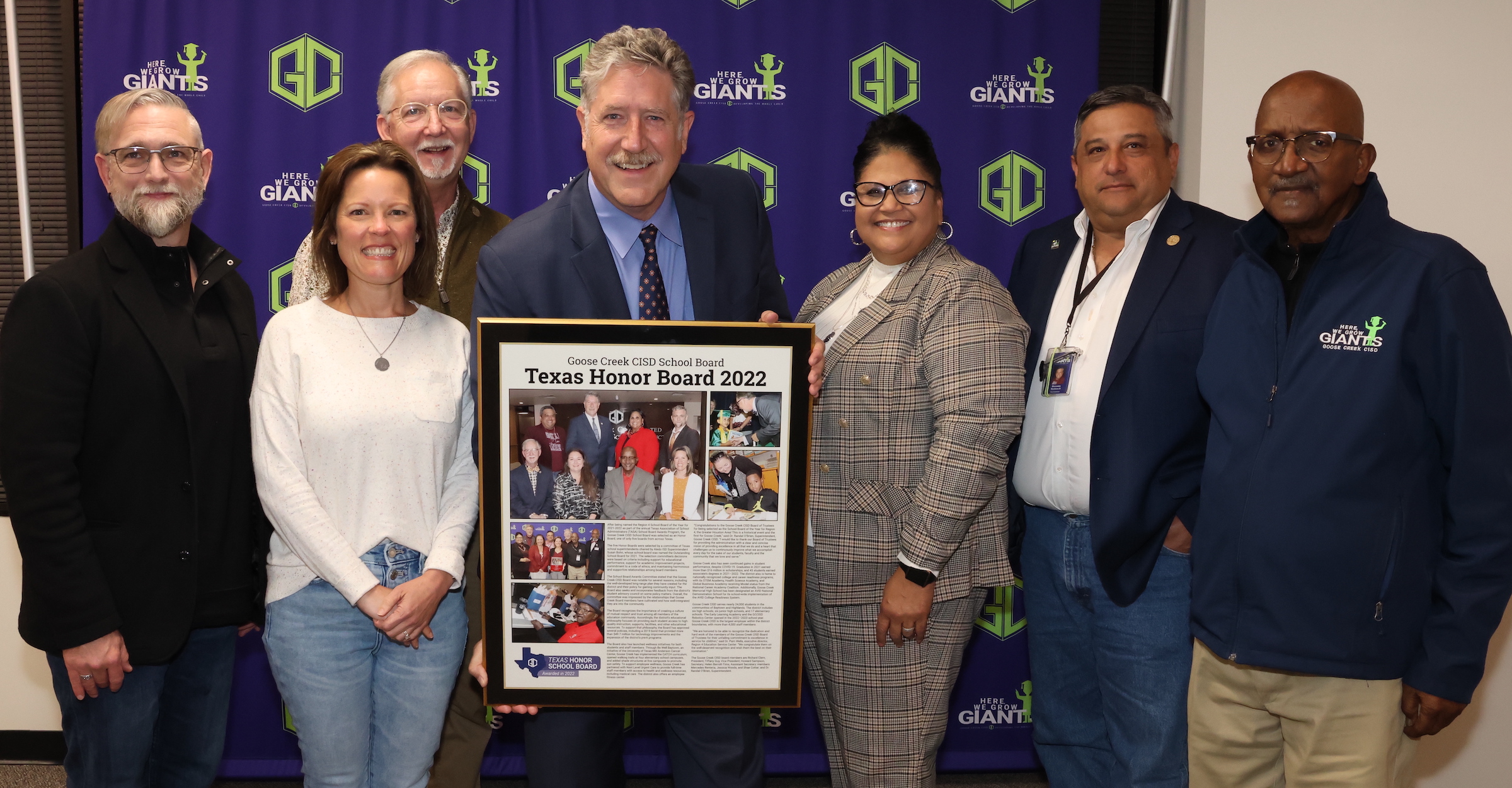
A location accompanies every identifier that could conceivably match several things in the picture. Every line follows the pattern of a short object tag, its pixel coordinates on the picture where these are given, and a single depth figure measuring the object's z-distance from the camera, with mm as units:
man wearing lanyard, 2344
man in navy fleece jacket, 1942
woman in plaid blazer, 2268
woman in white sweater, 2051
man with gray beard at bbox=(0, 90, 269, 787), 2119
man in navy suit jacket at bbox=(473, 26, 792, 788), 2037
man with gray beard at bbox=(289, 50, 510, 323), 2850
